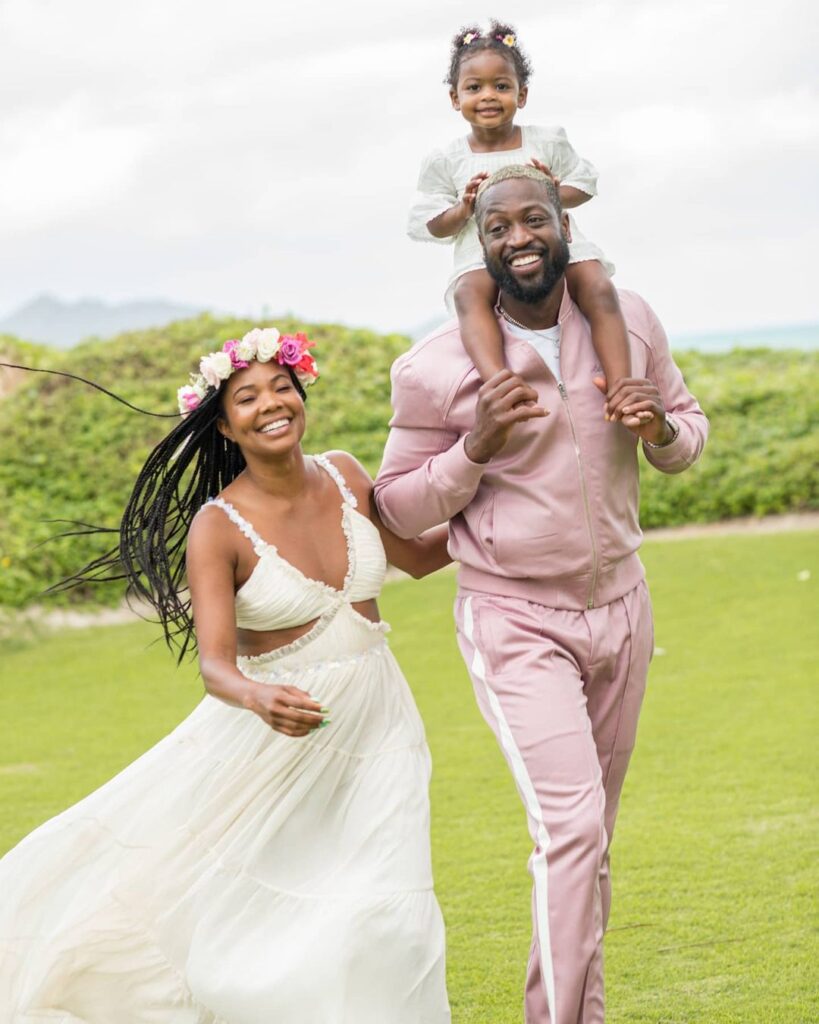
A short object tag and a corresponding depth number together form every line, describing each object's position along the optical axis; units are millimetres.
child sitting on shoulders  4207
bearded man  3484
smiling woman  3678
